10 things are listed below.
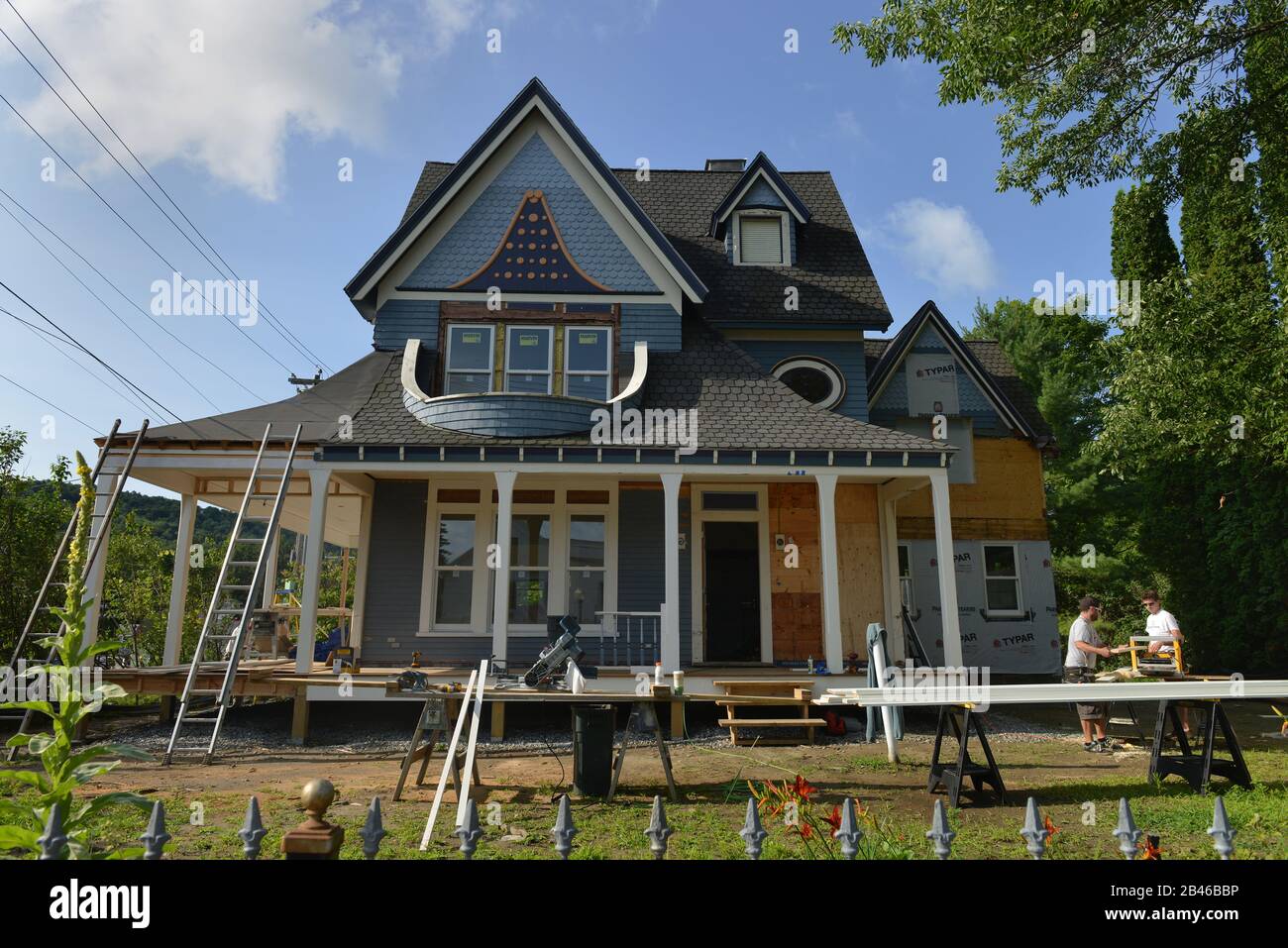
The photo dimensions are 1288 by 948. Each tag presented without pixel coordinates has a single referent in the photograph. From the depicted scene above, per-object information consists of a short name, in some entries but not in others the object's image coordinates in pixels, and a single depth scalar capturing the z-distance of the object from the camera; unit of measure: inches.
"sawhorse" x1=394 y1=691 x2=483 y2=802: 285.6
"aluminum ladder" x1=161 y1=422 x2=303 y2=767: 367.6
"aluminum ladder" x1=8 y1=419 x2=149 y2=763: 394.0
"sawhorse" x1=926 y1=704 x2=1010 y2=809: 281.0
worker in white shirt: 406.3
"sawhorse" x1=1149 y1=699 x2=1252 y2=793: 296.8
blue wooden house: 482.3
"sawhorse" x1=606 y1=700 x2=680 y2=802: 289.3
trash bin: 301.0
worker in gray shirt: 403.2
